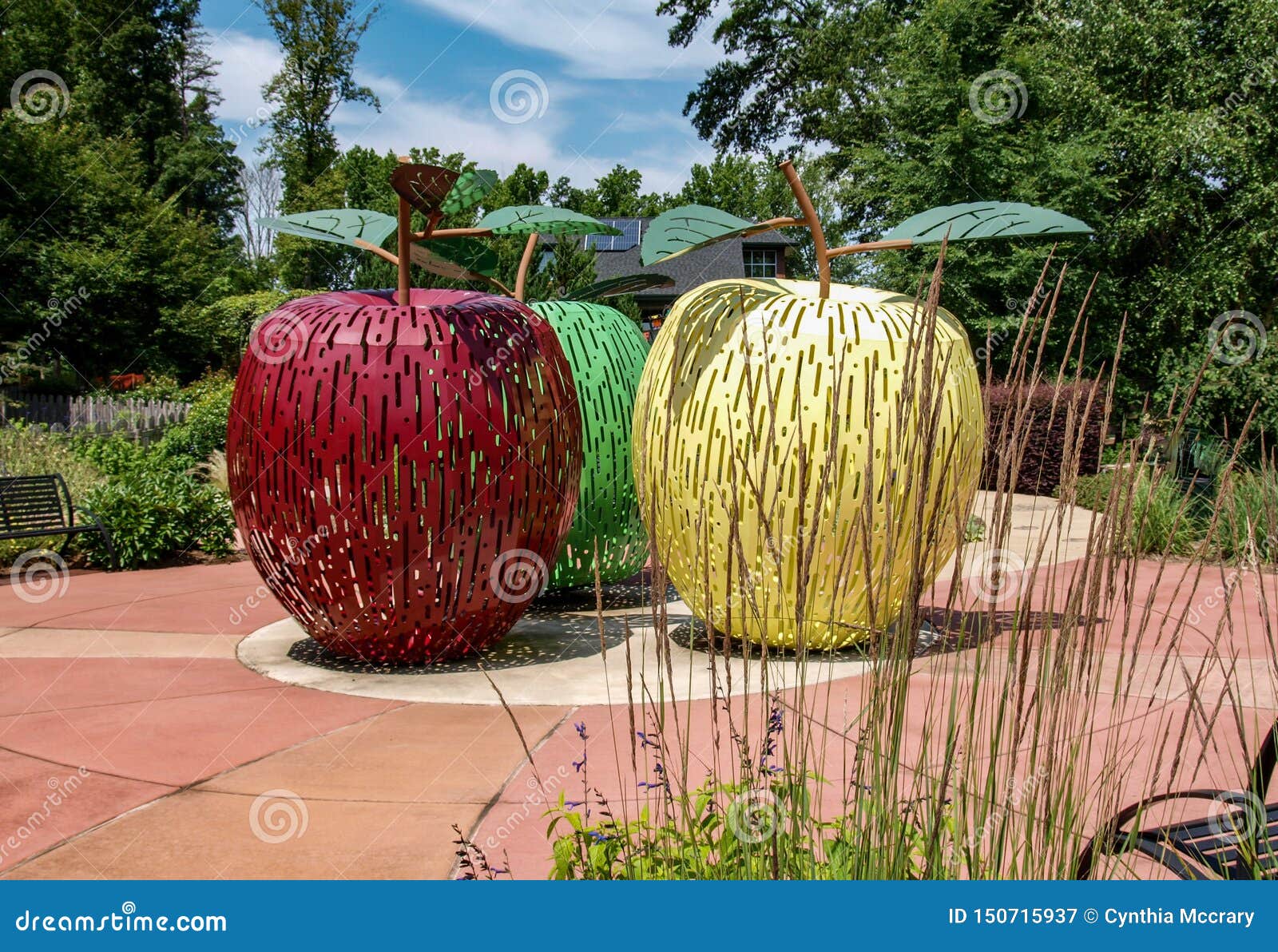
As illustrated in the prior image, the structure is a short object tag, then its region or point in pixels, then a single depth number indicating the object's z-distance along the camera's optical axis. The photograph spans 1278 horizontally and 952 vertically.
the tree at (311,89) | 35.84
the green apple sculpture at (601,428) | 6.57
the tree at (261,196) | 41.94
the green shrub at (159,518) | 8.93
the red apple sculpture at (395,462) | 4.77
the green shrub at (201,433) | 13.70
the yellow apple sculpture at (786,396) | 4.88
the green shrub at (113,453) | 11.27
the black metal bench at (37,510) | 8.54
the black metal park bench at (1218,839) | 2.00
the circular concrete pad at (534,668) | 4.95
